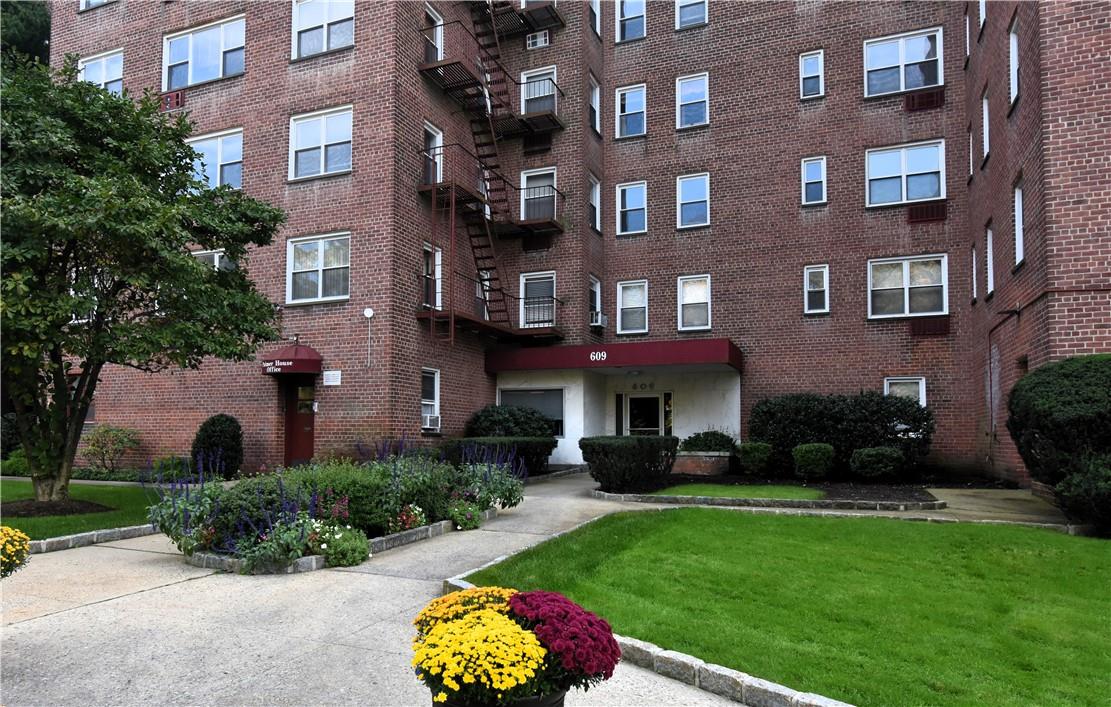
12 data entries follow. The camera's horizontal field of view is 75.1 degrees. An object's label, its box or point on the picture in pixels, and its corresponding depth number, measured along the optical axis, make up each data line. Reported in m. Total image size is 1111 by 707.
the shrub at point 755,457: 16.94
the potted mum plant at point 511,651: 3.04
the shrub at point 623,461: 13.24
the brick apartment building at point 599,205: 16.17
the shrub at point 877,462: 15.05
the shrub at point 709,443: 18.55
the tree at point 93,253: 9.48
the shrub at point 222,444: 15.96
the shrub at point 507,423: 18.30
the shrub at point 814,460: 15.70
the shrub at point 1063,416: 8.76
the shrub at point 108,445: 17.88
